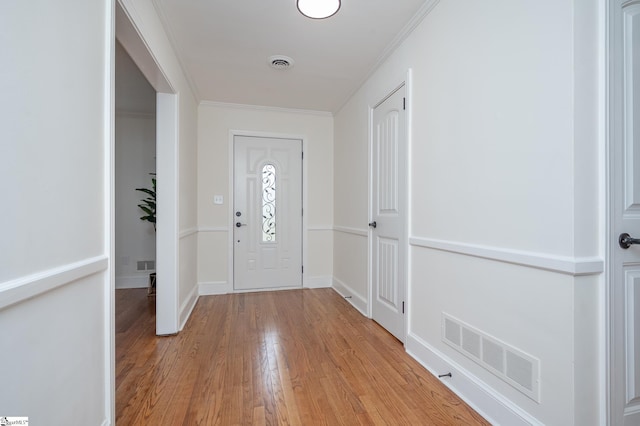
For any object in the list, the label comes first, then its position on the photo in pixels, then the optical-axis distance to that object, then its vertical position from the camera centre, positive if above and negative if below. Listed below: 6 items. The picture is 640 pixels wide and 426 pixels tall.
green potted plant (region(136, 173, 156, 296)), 3.68 -0.01
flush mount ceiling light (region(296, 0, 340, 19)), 1.88 +1.36
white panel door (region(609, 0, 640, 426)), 1.16 +0.03
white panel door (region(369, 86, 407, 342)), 2.41 +0.01
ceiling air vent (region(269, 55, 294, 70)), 2.66 +1.42
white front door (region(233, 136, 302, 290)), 3.87 +0.02
